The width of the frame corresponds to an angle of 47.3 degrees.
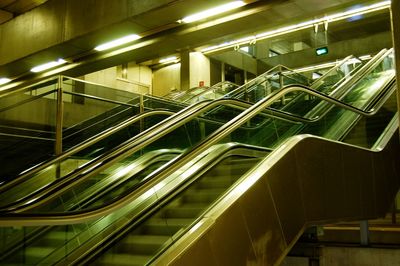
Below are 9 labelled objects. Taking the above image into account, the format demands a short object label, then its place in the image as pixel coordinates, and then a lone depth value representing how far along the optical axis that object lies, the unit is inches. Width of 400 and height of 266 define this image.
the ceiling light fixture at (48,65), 439.5
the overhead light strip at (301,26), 508.7
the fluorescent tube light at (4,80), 495.5
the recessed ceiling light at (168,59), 717.8
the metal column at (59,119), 240.7
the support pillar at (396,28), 105.9
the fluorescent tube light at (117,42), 385.0
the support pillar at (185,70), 625.2
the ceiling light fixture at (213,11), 327.3
